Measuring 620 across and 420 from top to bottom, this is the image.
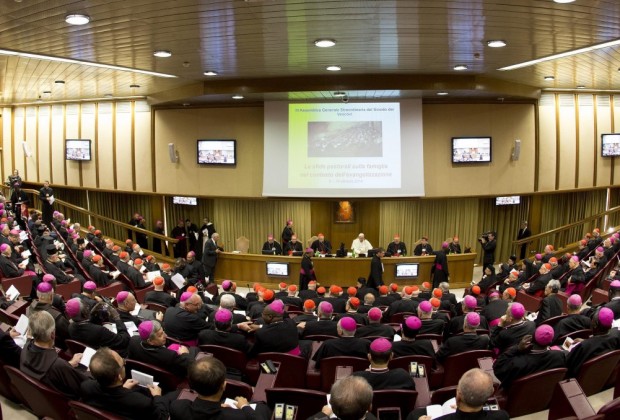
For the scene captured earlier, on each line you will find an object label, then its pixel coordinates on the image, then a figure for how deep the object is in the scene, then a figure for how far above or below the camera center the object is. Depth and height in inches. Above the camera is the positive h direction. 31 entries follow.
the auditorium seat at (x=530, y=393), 181.5 -72.0
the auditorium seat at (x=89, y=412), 137.4 -57.0
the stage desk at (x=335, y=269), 496.4 -70.4
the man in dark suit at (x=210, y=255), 505.0 -55.7
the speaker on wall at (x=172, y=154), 573.9 +49.8
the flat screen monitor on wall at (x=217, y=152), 552.4 +49.5
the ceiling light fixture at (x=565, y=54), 314.2 +93.5
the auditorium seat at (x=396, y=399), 160.6 -63.5
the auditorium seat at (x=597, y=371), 188.9 -67.0
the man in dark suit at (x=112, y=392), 141.3 -53.3
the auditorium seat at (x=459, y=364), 211.3 -69.4
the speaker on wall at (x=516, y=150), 541.0 +45.9
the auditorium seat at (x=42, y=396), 160.4 -61.5
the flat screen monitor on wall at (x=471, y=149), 528.4 +46.6
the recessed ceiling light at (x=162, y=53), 322.5 +92.0
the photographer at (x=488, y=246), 526.9 -52.6
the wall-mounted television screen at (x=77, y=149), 684.1 +68.2
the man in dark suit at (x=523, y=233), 584.1 -44.1
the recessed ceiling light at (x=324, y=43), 291.4 +88.1
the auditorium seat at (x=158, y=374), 181.6 -61.4
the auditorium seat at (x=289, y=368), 207.6 -69.2
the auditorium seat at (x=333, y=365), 203.6 -66.9
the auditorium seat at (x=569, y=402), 145.4 -60.6
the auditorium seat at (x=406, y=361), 200.1 -64.4
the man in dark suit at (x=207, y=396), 131.0 -50.7
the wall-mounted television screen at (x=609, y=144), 619.8 +58.2
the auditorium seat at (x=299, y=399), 155.4 -60.8
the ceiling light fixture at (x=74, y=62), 329.4 +97.4
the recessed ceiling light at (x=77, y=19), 228.8 +81.4
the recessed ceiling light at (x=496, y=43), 303.9 +89.9
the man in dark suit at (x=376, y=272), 463.8 -68.0
